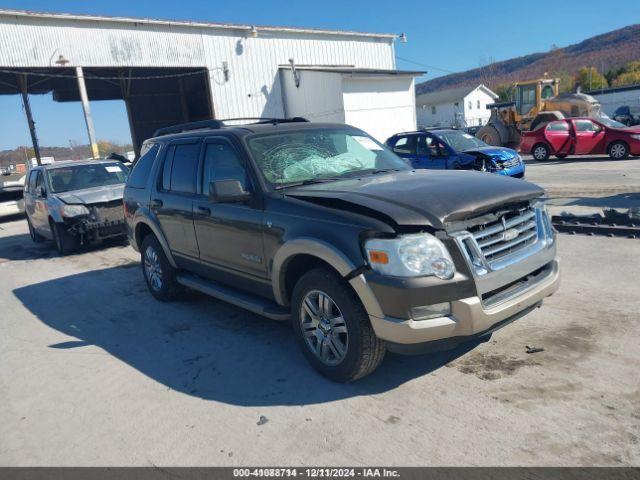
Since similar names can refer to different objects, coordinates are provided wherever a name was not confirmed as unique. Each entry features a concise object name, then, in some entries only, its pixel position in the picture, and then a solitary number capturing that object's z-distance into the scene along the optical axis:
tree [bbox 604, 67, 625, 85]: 75.62
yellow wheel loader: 22.37
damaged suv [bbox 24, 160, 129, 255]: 9.70
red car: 16.91
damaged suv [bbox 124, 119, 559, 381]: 3.23
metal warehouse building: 20.80
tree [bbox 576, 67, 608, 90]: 74.75
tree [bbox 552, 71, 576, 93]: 84.20
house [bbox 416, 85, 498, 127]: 72.75
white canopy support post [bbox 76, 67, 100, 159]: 21.64
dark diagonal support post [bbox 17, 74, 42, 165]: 26.03
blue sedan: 11.95
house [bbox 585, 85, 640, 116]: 44.81
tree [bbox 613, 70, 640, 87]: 69.62
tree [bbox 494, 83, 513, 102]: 80.19
